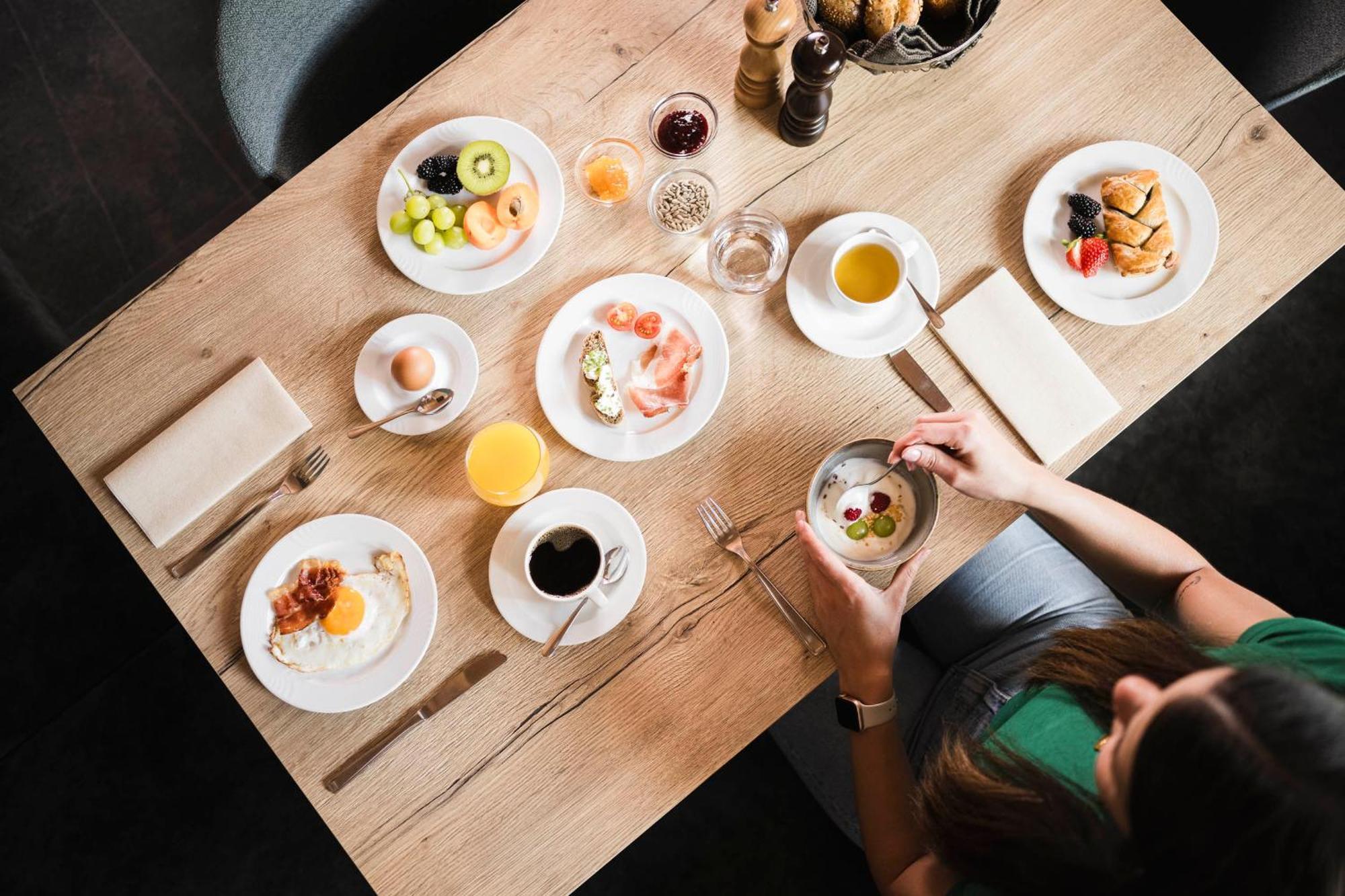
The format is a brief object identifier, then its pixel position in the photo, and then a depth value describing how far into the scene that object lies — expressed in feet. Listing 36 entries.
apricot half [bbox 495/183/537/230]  4.93
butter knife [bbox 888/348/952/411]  4.95
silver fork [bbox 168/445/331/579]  4.97
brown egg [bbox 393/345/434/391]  4.85
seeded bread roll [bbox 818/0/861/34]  4.67
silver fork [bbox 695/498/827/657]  4.83
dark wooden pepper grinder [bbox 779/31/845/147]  4.43
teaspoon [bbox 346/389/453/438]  4.90
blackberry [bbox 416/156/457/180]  4.95
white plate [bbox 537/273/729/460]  4.89
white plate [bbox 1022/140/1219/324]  4.95
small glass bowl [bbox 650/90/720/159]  5.11
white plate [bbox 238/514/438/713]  4.82
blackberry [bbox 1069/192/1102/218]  4.95
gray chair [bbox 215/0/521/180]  5.15
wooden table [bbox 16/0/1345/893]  4.84
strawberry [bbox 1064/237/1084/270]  4.94
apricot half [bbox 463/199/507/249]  4.94
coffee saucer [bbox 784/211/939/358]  4.97
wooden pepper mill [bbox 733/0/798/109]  4.58
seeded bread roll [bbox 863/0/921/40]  4.61
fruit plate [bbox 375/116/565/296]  5.01
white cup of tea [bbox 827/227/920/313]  4.82
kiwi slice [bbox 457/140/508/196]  4.97
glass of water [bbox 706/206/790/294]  5.01
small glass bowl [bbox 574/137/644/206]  5.09
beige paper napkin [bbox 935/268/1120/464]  4.91
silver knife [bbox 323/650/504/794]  4.83
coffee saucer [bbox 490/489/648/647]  4.82
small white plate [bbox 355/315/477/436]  4.94
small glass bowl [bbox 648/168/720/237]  5.06
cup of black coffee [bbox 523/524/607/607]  4.73
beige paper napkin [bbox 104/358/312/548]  4.98
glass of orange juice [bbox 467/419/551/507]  4.72
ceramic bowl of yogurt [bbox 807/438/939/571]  4.86
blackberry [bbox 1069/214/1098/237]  4.93
